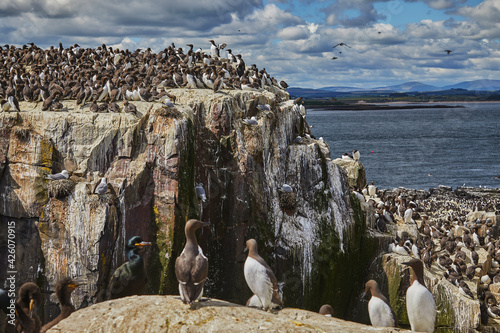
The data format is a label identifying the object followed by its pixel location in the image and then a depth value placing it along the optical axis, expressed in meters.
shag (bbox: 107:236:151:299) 11.25
